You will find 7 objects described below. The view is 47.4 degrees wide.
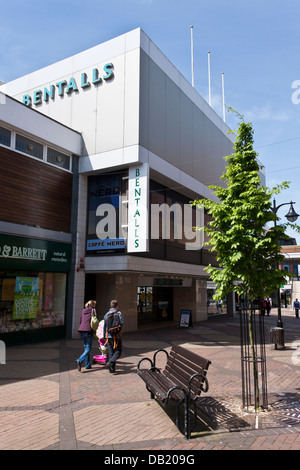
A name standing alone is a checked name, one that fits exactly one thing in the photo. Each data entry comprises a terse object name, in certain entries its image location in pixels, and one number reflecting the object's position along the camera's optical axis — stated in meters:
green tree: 6.32
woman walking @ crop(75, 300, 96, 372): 8.84
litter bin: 12.51
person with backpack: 8.55
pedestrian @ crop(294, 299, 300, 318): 28.10
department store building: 12.57
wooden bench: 4.91
